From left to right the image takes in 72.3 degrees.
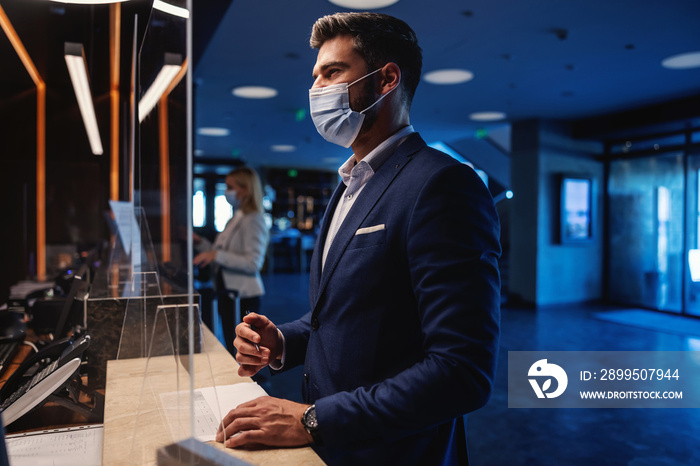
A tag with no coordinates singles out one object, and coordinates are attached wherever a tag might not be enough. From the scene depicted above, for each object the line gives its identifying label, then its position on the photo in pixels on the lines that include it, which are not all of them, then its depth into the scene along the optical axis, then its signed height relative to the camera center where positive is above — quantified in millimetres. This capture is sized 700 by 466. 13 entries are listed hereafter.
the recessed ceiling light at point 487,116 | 7656 +1847
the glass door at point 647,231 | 7195 -19
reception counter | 847 -436
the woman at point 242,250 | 3559 -183
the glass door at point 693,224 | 6898 +93
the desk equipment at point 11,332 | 1975 -459
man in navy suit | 850 -128
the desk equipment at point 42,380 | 1196 -415
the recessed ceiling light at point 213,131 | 9523 +1948
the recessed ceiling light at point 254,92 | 6410 +1841
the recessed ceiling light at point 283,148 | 11727 +2000
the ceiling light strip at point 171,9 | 718 +386
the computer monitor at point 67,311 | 1798 -329
